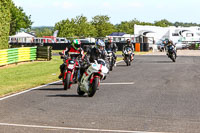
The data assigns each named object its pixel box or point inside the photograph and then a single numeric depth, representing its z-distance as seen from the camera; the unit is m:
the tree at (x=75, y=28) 118.06
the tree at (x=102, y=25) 130.25
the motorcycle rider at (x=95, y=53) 17.00
